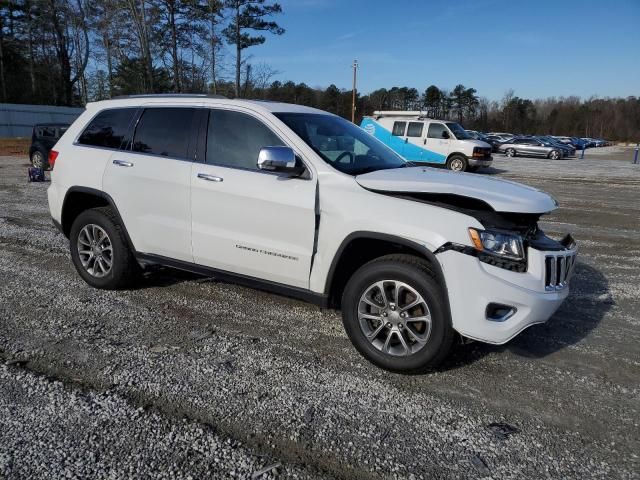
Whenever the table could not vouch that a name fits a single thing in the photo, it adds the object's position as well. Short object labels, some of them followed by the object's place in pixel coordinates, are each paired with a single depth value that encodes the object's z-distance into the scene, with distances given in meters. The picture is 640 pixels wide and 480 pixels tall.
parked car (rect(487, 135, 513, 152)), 37.23
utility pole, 44.72
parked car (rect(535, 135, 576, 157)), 35.59
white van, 19.06
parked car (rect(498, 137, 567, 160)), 34.28
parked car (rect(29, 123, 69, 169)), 16.28
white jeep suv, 3.12
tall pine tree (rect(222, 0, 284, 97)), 34.12
